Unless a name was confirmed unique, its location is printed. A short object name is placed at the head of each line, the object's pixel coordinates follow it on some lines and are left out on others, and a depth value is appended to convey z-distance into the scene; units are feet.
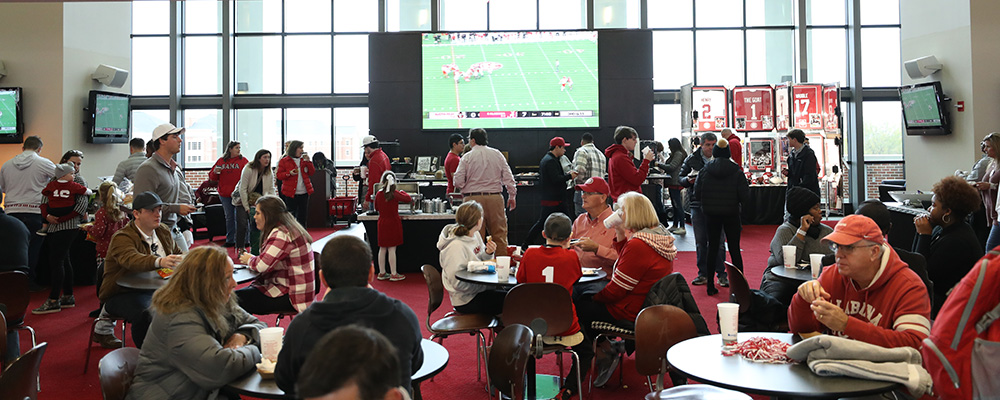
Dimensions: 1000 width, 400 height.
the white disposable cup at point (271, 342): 8.27
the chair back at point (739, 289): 13.37
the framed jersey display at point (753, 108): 45.11
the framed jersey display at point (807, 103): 44.80
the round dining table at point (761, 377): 7.10
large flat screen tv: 40.96
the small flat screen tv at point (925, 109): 41.24
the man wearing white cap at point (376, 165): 28.14
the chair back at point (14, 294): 13.57
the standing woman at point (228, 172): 31.01
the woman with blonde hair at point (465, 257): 14.96
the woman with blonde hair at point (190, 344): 8.14
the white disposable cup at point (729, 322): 8.77
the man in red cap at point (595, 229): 16.21
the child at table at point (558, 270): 12.92
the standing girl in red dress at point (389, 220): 25.55
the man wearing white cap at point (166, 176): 17.16
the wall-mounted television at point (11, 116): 39.37
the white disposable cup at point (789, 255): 14.58
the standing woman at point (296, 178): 30.63
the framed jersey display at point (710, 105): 44.98
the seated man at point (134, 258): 13.91
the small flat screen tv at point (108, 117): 41.73
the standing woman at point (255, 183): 27.94
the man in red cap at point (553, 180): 29.35
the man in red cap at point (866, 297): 7.89
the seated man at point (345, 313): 7.00
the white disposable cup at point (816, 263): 13.28
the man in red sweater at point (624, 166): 25.00
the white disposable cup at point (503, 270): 13.70
